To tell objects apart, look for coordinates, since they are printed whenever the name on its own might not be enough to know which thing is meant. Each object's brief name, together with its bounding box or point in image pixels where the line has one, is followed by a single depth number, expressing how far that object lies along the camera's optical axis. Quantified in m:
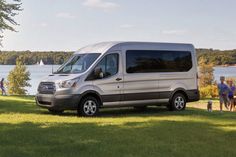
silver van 14.97
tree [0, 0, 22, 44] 23.12
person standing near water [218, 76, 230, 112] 20.72
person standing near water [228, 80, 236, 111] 21.91
